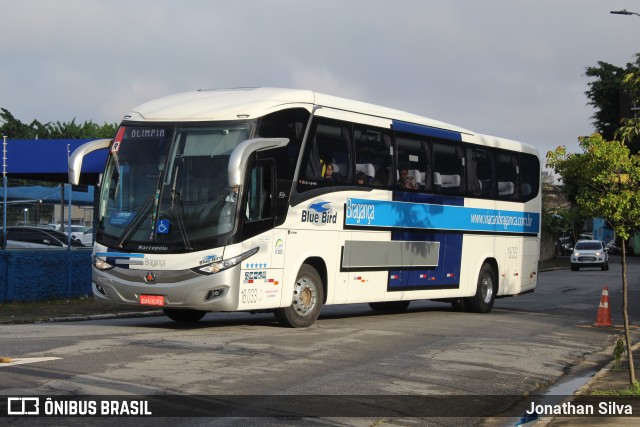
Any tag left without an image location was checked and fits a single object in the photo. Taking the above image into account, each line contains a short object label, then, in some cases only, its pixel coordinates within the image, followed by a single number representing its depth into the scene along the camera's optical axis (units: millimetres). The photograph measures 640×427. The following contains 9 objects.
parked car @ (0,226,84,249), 24625
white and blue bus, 15555
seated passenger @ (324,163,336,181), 17656
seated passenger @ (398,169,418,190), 19938
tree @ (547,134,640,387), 12938
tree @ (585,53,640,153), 74188
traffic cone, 20797
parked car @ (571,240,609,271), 55719
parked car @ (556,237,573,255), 89812
